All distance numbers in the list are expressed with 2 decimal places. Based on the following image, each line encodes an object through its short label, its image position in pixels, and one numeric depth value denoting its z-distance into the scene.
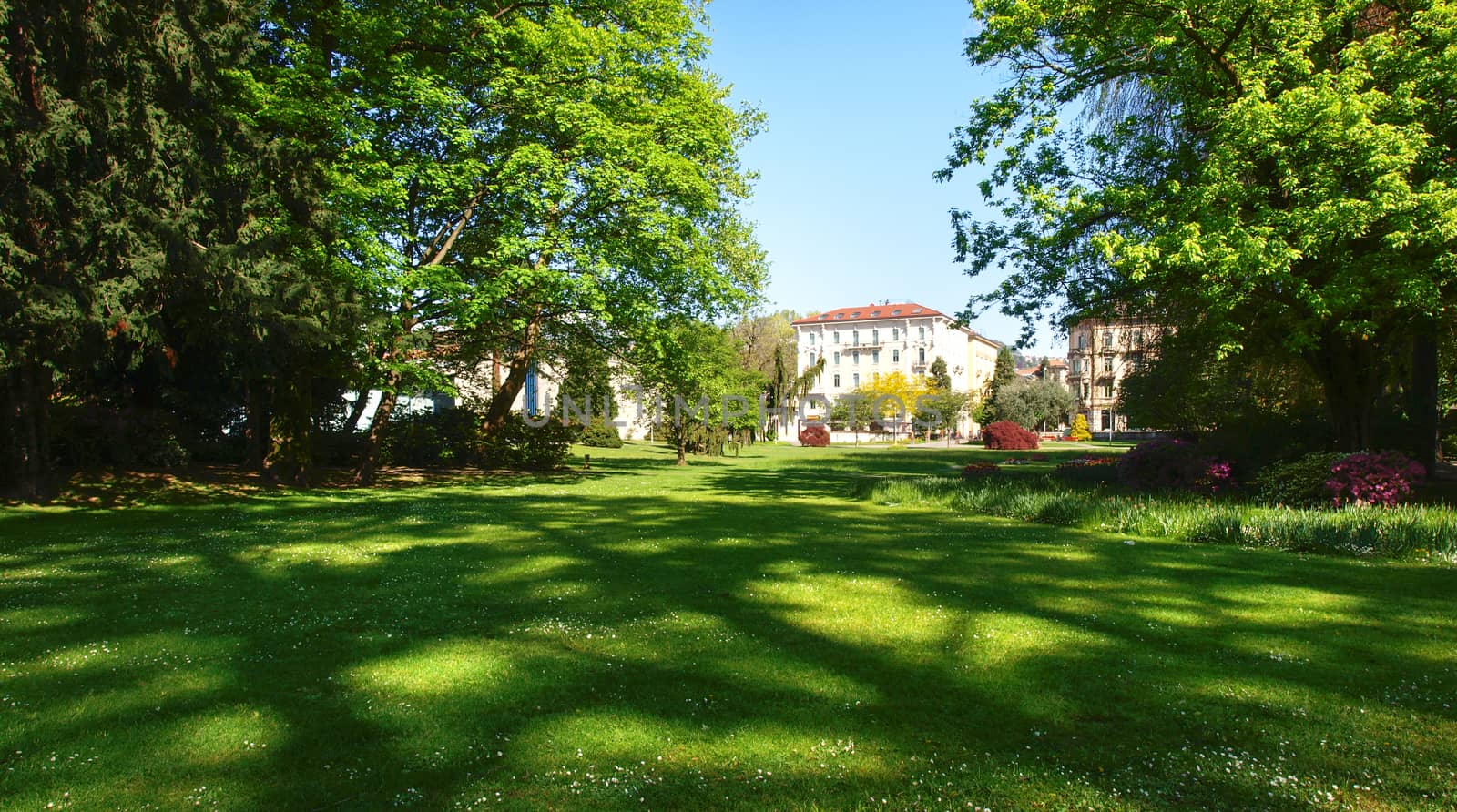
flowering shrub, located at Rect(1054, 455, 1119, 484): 19.97
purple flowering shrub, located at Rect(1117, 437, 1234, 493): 16.42
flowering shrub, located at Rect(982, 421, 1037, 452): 47.41
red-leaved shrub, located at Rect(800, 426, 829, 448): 56.41
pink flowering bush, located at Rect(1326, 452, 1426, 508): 12.59
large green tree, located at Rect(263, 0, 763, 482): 17.31
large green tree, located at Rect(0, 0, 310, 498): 12.41
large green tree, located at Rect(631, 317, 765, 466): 22.61
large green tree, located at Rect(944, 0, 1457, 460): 11.50
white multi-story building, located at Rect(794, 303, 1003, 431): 96.44
